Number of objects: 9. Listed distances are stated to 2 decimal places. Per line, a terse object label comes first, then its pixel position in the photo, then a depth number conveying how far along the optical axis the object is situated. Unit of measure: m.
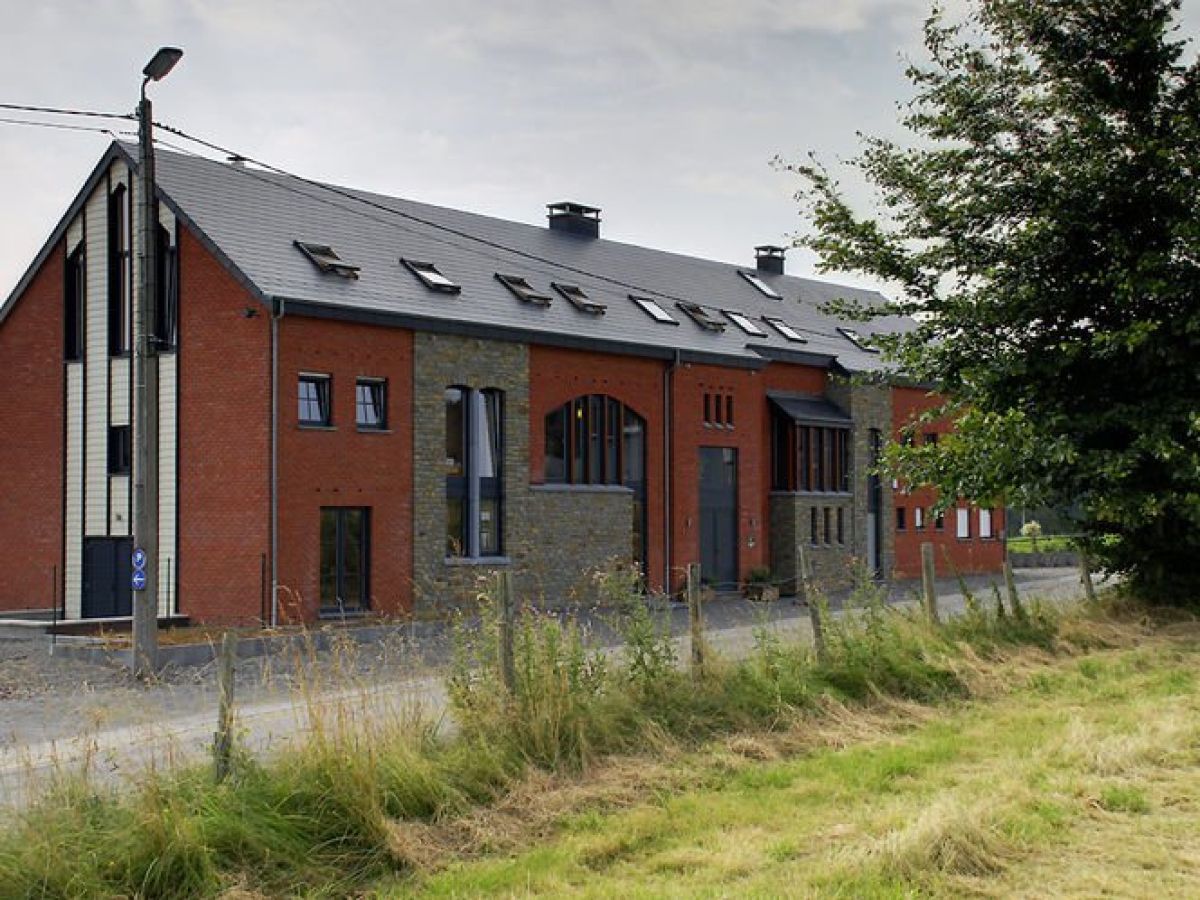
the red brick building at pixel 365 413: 22.56
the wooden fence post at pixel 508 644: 8.83
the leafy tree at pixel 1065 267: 16.20
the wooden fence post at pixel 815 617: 11.54
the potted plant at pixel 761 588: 29.59
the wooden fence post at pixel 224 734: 7.29
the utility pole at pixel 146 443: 16.06
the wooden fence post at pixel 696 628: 10.31
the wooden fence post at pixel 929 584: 13.81
